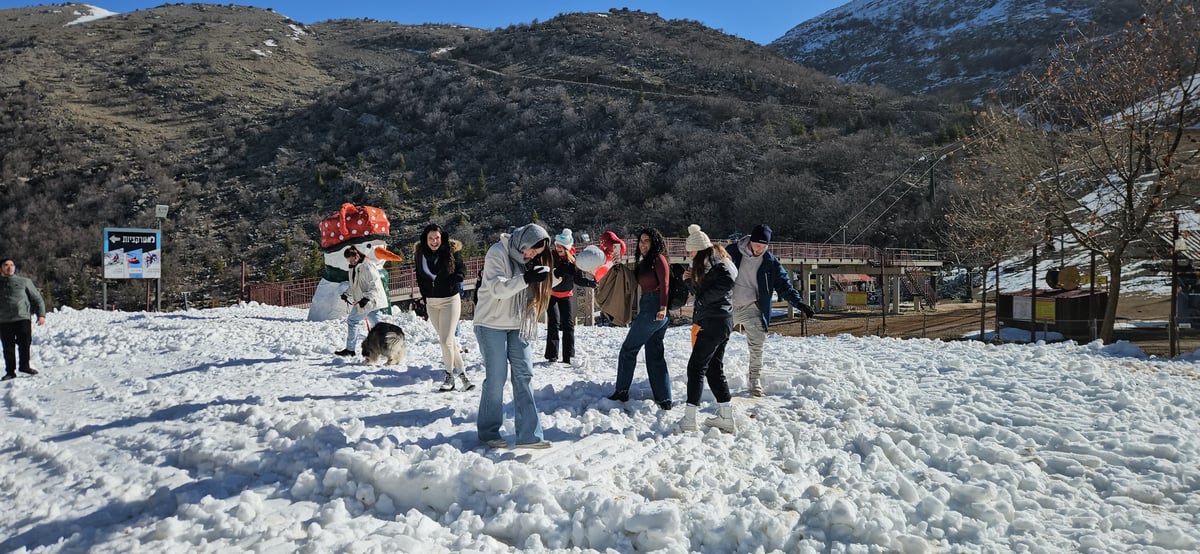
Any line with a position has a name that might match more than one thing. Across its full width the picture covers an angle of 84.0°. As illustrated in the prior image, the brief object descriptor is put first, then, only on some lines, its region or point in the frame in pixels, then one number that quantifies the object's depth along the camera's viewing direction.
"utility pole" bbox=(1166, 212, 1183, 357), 11.30
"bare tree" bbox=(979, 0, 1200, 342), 14.09
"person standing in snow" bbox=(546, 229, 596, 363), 8.75
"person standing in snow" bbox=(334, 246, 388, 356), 8.75
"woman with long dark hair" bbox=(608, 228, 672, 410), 6.12
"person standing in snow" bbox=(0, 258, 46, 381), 8.54
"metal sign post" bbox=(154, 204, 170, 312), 19.67
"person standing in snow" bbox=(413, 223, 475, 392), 6.83
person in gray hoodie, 4.72
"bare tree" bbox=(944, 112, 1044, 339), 17.19
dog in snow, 8.29
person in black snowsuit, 5.70
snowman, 13.79
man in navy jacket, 6.85
